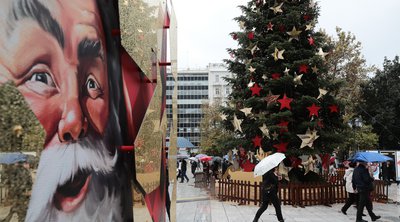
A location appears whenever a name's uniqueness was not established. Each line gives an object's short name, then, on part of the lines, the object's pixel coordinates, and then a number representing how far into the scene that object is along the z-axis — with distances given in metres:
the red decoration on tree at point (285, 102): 14.86
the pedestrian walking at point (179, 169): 29.32
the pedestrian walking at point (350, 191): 12.10
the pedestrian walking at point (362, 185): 10.21
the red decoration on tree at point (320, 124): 14.93
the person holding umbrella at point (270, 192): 9.84
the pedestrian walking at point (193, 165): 32.12
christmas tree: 15.00
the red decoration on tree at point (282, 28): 16.23
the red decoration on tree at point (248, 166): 16.39
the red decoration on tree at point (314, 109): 14.72
